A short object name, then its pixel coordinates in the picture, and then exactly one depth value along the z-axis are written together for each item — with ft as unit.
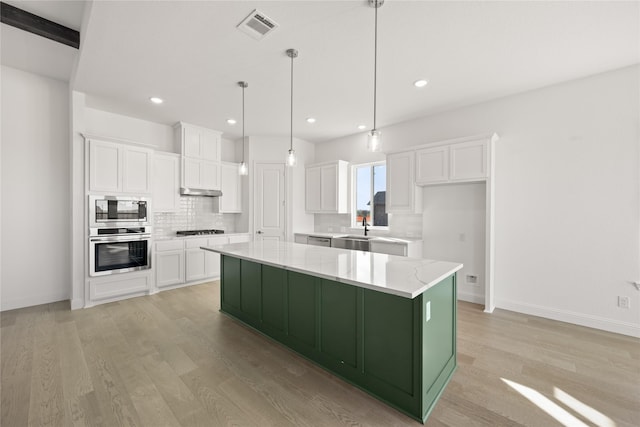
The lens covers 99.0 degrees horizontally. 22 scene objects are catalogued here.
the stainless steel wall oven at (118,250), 12.09
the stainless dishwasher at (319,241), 16.55
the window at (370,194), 16.87
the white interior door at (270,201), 18.49
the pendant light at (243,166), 11.11
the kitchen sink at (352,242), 14.75
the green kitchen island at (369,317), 5.68
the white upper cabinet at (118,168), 12.21
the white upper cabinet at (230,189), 17.72
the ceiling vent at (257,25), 7.16
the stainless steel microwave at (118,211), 12.15
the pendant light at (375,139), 7.52
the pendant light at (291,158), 9.54
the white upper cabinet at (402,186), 13.85
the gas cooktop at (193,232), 16.22
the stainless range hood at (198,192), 15.84
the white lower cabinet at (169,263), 14.30
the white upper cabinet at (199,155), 15.96
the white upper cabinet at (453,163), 11.82
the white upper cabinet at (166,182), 14.92
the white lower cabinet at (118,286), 12.21
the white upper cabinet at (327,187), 17.44
